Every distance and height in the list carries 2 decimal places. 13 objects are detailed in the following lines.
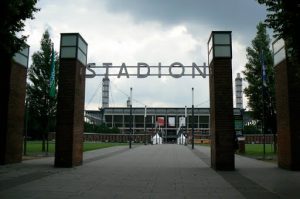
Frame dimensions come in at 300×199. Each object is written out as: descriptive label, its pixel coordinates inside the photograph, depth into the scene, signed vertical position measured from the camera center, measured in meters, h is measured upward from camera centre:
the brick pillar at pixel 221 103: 13.35 +1.17
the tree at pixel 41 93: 23.18 +2.67
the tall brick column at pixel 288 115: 12.66 +0.62
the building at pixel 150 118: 91.92 +2.92
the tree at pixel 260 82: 23.33 +3.91
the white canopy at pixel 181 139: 53.68 -2.40
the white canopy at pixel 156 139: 57.68 -2.54
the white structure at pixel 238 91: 90.59 +11.71
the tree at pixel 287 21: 7.39 +2.93
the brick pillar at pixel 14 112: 14.45 +0.71
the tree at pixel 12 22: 8.17 +3.27
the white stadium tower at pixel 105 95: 96.87 +10.68
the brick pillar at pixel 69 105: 14.03 +1.09
